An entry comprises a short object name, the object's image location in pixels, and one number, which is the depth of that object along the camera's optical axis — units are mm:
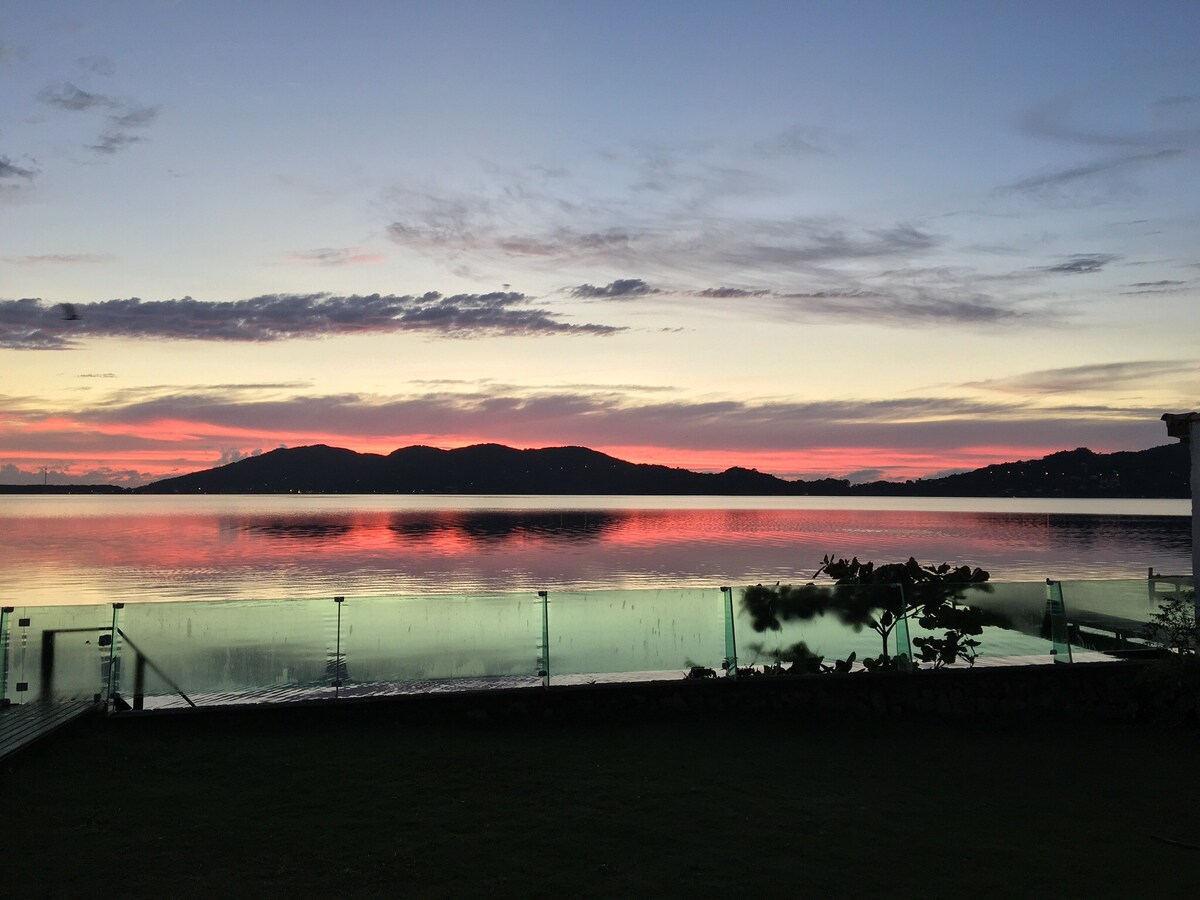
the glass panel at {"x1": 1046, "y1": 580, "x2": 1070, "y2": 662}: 14922
